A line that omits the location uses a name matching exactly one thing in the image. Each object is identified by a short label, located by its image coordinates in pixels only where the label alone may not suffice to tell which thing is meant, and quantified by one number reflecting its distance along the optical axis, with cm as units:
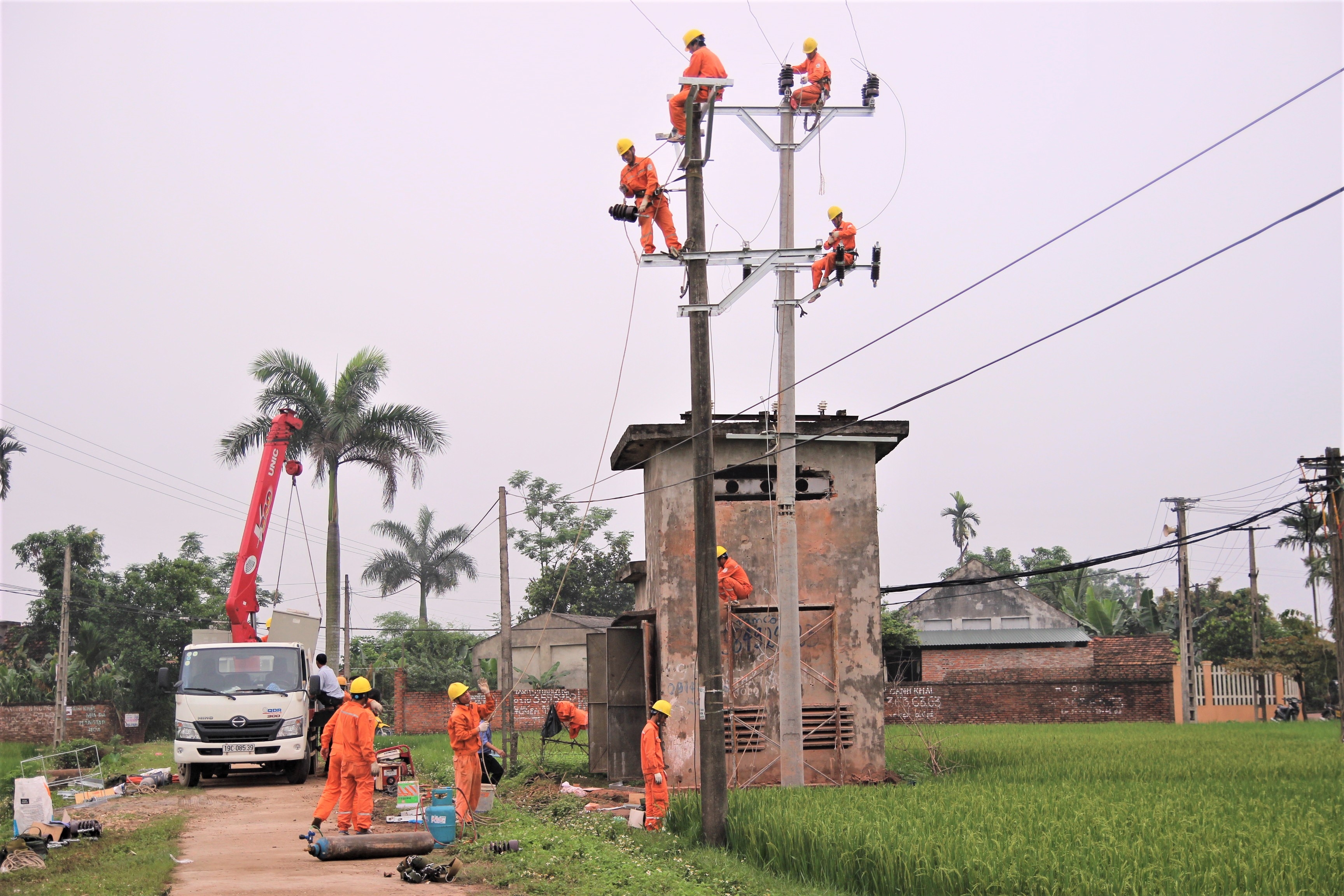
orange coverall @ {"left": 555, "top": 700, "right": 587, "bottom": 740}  2181
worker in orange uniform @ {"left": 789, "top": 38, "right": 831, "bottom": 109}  1656
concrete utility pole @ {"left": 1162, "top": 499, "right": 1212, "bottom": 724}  3900
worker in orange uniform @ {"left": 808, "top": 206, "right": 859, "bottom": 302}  1648
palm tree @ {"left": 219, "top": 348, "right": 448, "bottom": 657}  3005
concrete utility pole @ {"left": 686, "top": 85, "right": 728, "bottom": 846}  1309
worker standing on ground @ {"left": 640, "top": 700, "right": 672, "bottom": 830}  1393
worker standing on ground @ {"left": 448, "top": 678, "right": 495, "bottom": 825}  1430
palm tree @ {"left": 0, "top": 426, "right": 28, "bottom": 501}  3988
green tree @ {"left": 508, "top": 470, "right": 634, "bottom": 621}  5509
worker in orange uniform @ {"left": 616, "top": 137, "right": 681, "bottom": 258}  1498
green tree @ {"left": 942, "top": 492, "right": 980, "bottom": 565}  7612
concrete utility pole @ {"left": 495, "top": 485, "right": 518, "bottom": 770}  2195
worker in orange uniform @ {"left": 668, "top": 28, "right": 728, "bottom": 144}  1407
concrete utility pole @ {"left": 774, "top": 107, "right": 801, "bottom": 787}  1605
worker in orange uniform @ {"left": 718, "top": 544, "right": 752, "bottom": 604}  1761
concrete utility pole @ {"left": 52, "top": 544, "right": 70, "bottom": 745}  3231
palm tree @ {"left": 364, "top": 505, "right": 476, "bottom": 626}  6278
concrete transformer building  1853
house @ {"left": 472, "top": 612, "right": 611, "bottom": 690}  4747
